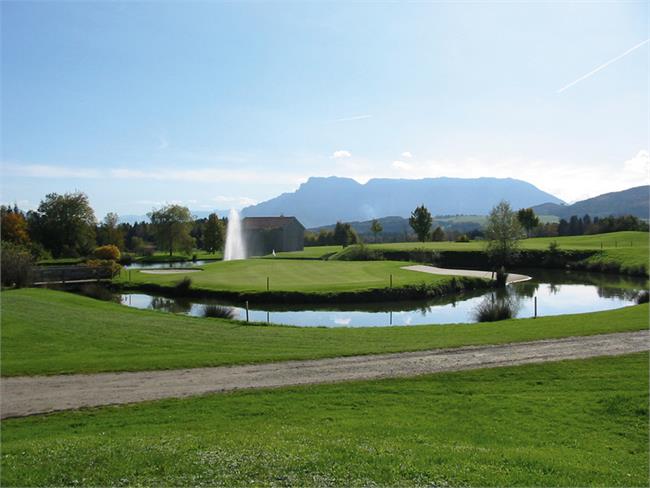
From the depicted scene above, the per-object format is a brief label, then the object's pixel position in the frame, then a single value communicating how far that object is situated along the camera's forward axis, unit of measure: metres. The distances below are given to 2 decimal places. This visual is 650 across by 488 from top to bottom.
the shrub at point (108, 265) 47.44
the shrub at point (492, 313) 26.23
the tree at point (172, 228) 82.75
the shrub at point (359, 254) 65.75
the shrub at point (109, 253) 51.78
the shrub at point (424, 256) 65.88
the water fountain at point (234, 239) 81.38
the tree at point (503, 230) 55.94
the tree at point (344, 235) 106.69
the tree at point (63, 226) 75.00
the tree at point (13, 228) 67.31
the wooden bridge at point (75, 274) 46.73
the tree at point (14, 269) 35.56
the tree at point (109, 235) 88.19
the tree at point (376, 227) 99.40
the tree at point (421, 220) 85.25
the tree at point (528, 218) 88.31
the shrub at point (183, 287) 38.50
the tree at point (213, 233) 88.62
